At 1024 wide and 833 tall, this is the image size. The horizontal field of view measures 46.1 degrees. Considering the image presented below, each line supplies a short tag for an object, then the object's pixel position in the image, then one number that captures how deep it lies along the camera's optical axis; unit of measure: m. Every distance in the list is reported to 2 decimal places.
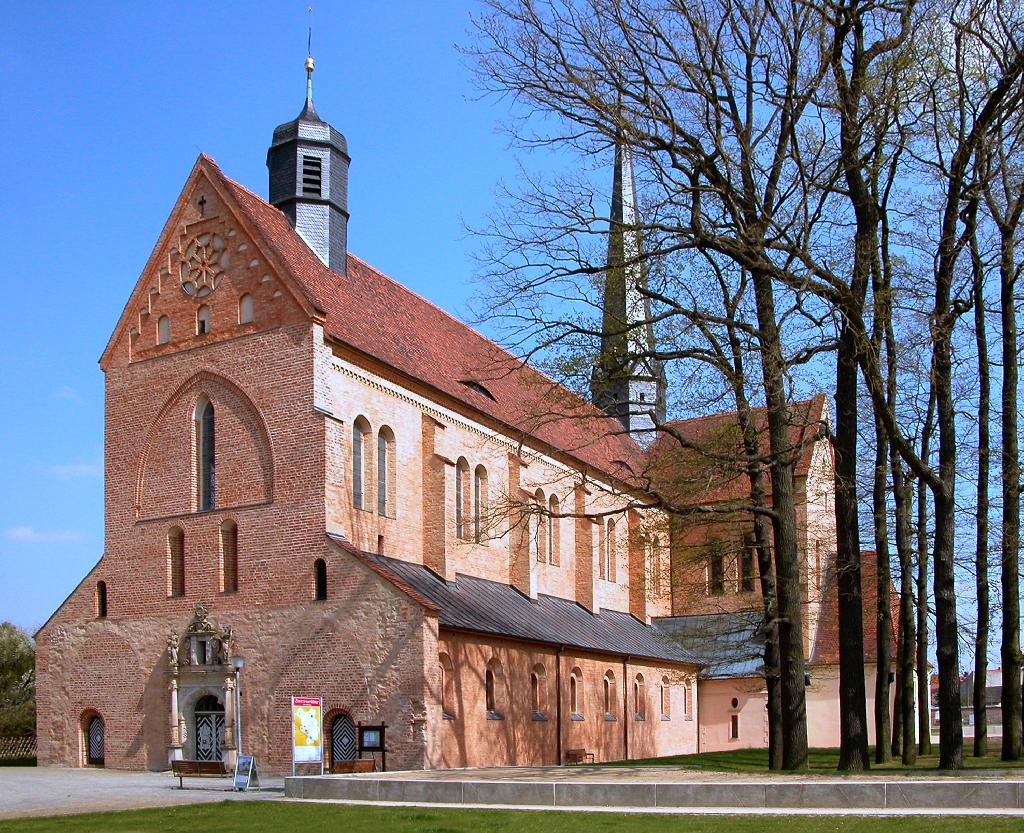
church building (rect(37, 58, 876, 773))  28.20
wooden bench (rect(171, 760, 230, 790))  24.59
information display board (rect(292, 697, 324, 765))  23.46
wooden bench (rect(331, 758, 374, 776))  24.67
